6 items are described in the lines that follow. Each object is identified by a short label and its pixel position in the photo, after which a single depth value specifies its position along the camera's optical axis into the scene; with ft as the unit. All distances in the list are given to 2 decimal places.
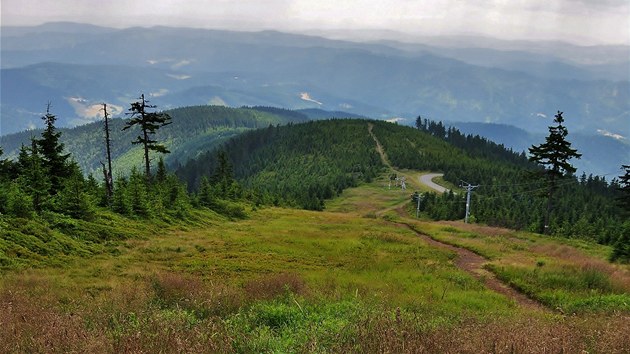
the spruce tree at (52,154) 127.69
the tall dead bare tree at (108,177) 123.26
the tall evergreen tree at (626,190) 184.98
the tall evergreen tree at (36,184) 87.34
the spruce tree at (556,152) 156.02
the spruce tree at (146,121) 147.13
